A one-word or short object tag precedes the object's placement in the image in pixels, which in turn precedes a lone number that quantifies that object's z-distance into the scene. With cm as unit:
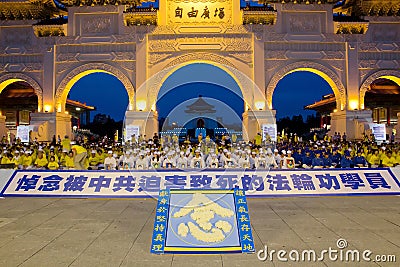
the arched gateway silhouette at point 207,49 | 2105
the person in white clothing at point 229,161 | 1239
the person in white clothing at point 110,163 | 1251
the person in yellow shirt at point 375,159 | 1369
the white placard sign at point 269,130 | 1969
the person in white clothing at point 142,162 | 1265
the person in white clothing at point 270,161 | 1280
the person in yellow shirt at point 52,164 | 1162
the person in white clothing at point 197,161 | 1210
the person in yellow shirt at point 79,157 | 1112
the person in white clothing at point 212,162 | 1268
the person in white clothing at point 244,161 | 1239
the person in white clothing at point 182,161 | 1239
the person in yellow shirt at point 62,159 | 1295
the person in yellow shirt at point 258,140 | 1756
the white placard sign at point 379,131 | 1977
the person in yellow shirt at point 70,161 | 1232
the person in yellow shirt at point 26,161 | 1276
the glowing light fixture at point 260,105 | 2097
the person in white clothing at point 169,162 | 1273
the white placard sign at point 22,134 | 2053
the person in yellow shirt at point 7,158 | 1255
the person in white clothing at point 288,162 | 1263
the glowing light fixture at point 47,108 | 2155
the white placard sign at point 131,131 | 1967
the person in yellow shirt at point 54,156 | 1243
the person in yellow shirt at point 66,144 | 1599
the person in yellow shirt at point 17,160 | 1259
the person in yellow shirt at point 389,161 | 1321
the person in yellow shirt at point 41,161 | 1256
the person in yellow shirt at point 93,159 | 1370
